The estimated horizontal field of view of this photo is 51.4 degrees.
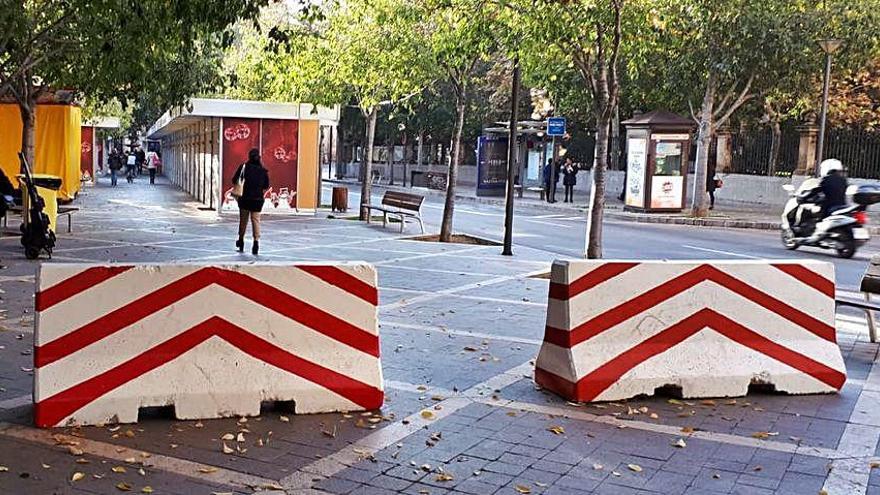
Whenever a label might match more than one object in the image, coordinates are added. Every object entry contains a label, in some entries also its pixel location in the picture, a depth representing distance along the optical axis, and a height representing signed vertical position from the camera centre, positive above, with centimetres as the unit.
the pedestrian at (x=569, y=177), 3528 -39
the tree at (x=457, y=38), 1328 +189
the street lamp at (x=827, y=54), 2341 +324
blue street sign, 3438 +150
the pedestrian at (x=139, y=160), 5476 -81
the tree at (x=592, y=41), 1222 +177
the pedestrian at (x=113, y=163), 4122 -80
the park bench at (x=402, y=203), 2097 -102
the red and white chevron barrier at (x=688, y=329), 648 -115
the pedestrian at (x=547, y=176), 3534 -38
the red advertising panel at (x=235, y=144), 2391 +20
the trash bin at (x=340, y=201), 2662 -130
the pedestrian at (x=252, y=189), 1502 -61
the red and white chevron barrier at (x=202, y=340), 559 -122
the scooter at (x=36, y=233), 1325 -132
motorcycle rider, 1812 -18
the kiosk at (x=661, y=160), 2930 +37
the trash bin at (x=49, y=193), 1519 -85
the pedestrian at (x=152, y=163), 4760 -82
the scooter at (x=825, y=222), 1741 -84
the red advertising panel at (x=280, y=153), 2427 +0
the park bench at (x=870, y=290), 877 -110
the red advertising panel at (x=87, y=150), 4069 -26
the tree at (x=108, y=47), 1047 +151
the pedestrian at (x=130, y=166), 4672 -104
